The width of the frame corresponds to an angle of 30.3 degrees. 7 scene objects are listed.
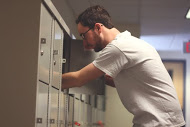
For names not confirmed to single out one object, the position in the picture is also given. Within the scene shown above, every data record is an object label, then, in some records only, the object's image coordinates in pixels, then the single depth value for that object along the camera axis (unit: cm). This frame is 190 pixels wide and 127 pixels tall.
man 164
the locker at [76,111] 310
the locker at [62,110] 225
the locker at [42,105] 151
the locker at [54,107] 187
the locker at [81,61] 250
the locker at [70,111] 277
